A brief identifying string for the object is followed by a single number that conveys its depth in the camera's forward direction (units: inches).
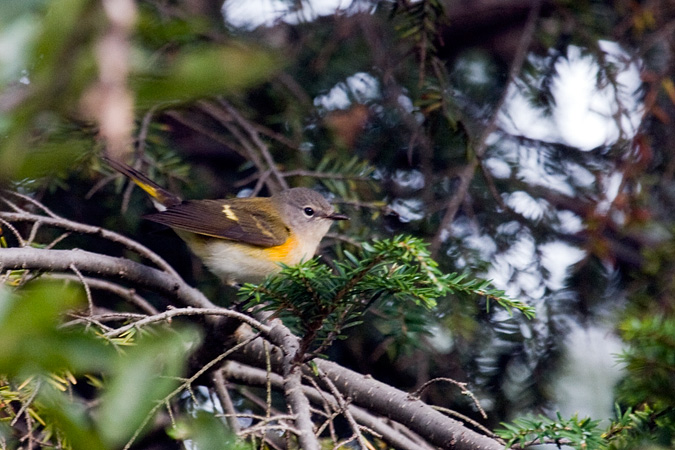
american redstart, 266.1
